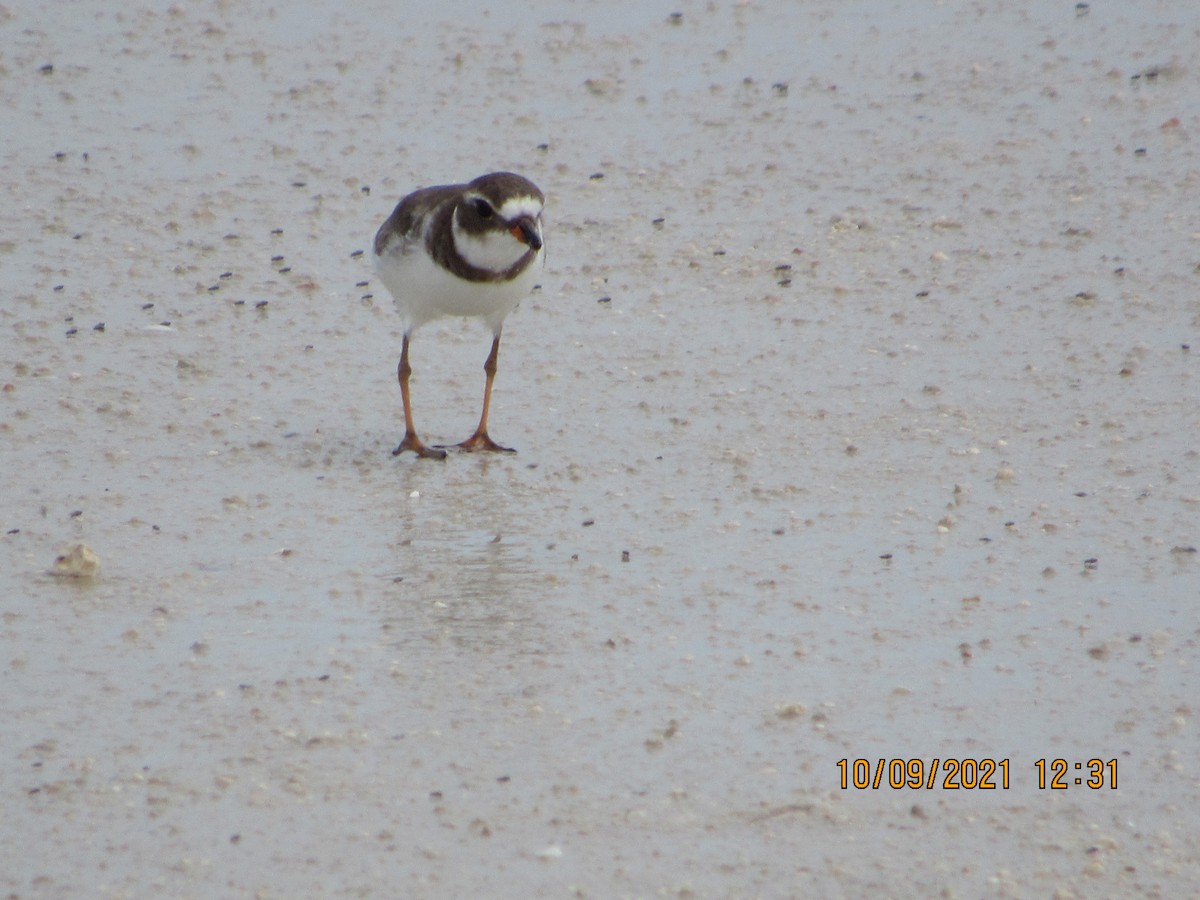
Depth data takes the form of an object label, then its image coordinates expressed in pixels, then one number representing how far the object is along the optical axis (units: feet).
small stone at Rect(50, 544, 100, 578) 34.65
